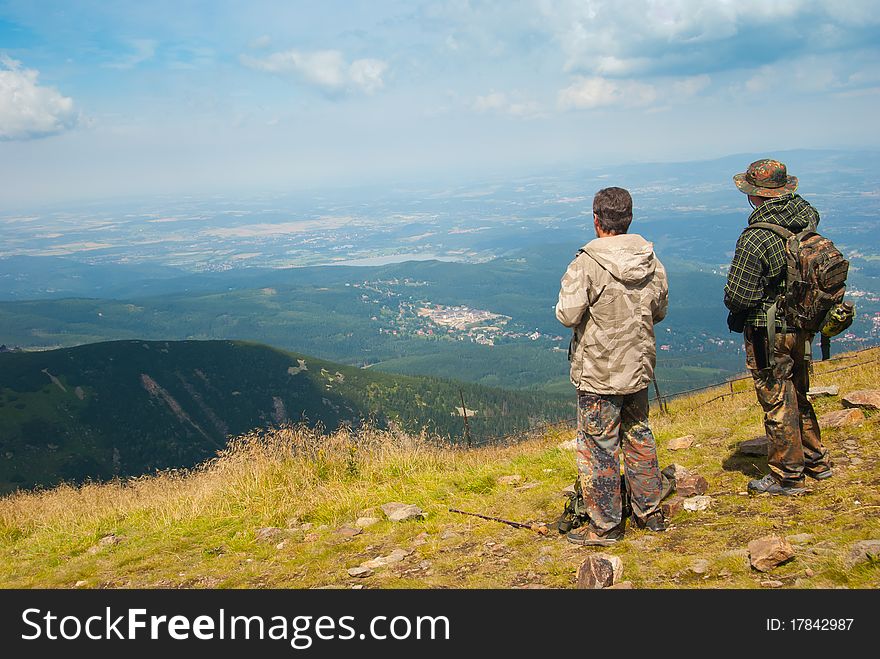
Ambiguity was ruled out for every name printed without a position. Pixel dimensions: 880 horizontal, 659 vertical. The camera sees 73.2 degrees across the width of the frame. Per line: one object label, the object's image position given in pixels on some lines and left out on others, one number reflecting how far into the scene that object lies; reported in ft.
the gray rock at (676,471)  21.45
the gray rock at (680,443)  26.96
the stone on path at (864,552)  12.79
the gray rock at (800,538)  15.19
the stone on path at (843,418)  24.61
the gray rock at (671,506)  19.21
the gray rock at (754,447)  23.25
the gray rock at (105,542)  23.73
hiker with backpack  18.42
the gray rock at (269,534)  22.61
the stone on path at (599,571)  14.52
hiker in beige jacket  17.16
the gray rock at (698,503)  19.30
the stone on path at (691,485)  20.37
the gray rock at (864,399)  25.41
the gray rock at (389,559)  18.48
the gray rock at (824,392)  30.31
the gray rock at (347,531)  21.93
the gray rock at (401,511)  22.68
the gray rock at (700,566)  14.57
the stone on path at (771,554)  13.78
